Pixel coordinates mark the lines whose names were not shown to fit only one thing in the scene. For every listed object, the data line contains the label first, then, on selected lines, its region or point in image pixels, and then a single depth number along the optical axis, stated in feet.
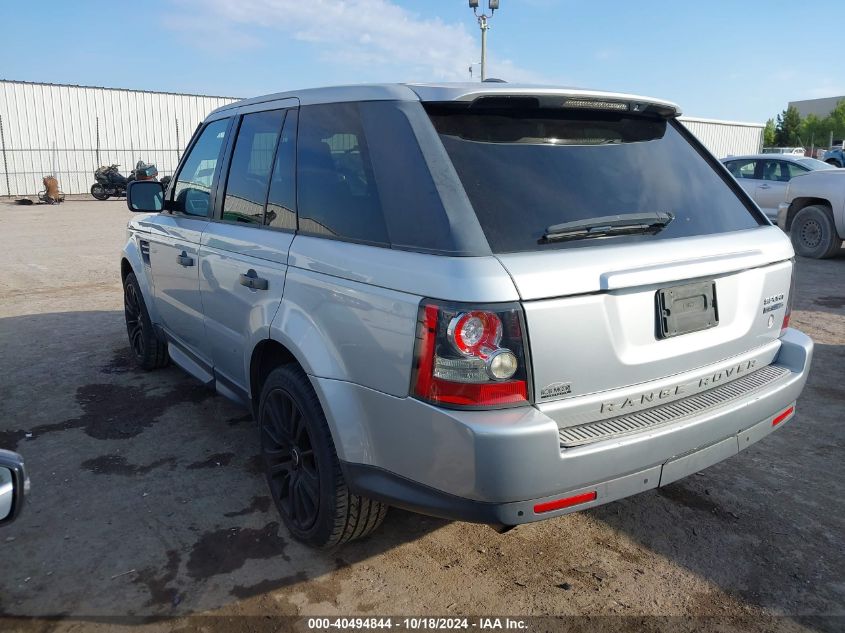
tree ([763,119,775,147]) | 286.66
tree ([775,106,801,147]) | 277.03
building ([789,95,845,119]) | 336.70
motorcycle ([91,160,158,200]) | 83.61
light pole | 63.08
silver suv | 6.98
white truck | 33.35
